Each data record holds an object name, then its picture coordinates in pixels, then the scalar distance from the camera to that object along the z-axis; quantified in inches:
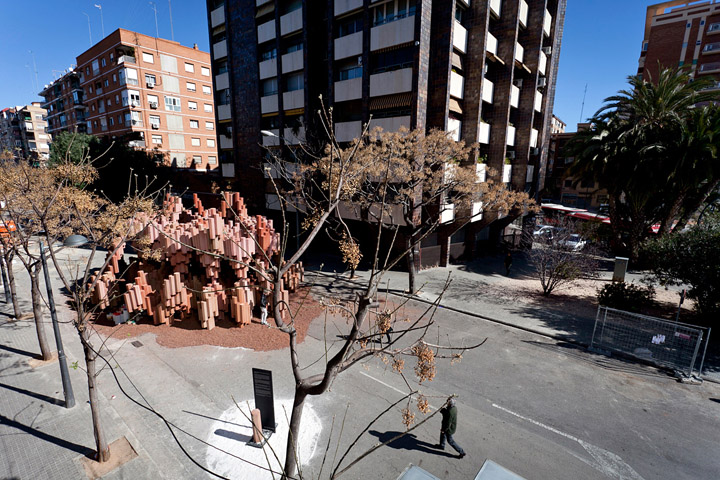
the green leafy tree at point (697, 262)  448.9
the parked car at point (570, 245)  642.2
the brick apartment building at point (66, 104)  1833.2
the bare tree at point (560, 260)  623.8
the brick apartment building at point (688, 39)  1630.2
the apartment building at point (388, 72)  703.1
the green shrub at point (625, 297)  548.4
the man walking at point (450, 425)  259.3
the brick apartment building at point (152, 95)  1480.1
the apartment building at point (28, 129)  2834.6
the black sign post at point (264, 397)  284.5
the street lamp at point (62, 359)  308.0
